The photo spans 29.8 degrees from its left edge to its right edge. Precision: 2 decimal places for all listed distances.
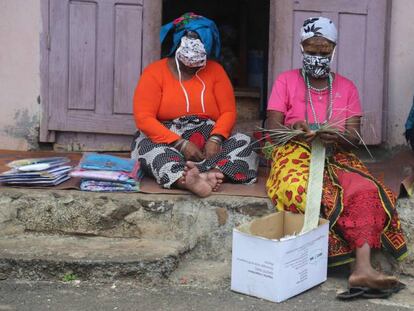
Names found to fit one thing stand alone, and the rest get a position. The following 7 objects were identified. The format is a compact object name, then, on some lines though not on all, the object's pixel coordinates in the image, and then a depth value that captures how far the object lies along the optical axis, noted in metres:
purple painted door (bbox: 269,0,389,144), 5.61
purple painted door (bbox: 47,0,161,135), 5.65
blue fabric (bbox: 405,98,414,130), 5.09
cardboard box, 3.80
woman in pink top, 4.10
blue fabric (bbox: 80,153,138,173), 4.66
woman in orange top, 4.82
